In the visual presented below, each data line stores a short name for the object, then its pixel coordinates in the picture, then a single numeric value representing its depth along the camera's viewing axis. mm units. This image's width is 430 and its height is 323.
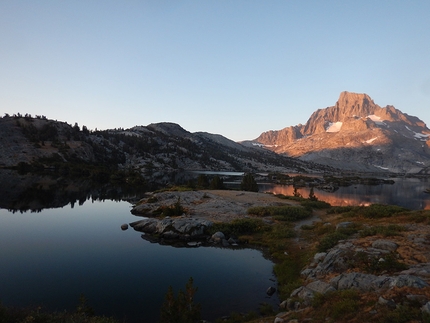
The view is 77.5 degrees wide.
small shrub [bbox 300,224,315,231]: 34044
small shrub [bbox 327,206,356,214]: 41656
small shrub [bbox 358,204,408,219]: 31647
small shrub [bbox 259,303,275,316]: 16406
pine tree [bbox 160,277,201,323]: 13117
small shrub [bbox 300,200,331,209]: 50991
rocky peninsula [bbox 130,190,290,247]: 32625
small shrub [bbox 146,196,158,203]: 54891
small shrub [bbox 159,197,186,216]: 43031
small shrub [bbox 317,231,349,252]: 22872
